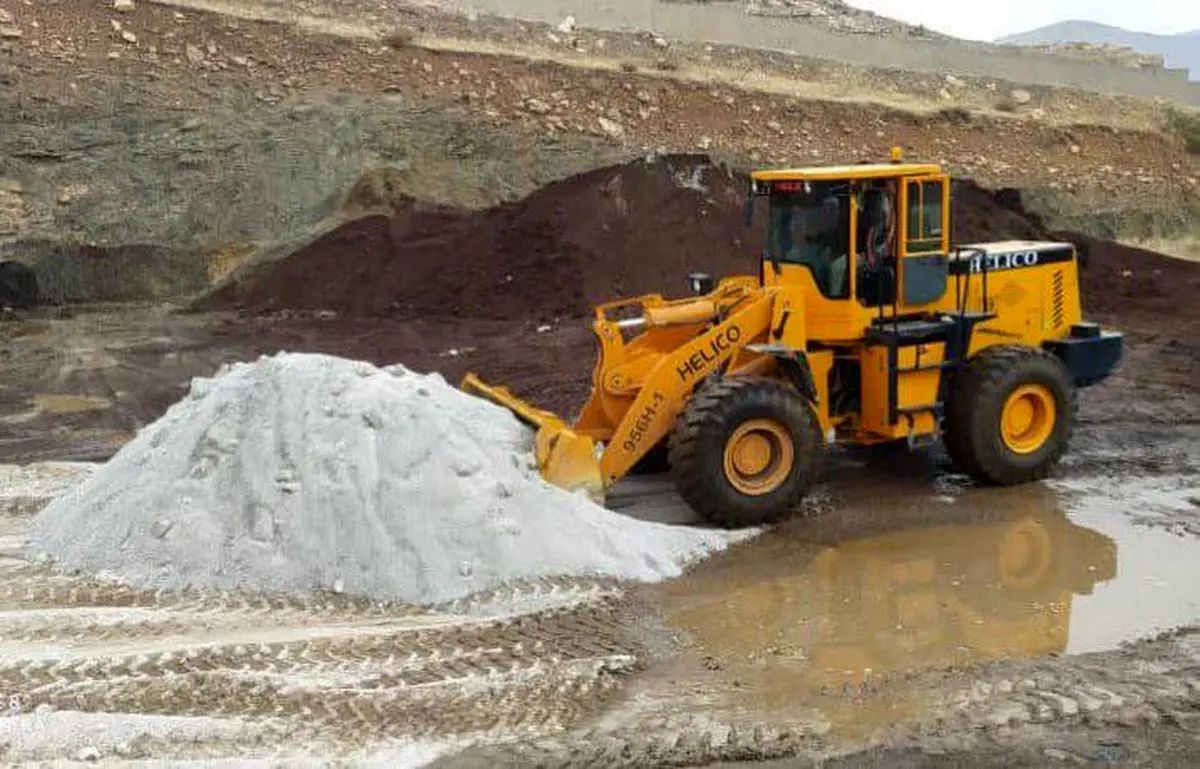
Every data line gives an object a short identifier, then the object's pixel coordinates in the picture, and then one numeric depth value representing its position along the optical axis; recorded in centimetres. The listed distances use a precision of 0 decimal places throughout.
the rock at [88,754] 495
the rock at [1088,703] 550
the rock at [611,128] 2147
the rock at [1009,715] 541
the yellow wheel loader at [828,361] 820
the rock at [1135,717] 538
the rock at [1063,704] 547
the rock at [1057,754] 506
